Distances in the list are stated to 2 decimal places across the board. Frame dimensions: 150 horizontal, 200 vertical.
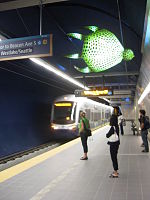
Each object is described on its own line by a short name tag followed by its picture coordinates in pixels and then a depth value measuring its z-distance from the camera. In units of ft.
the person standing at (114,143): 15.44
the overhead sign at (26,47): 16.89
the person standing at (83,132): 21.56
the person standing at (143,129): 24.28
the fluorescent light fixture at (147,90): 29.73
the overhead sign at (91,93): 47.06
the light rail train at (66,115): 41.81
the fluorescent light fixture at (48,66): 28.61
